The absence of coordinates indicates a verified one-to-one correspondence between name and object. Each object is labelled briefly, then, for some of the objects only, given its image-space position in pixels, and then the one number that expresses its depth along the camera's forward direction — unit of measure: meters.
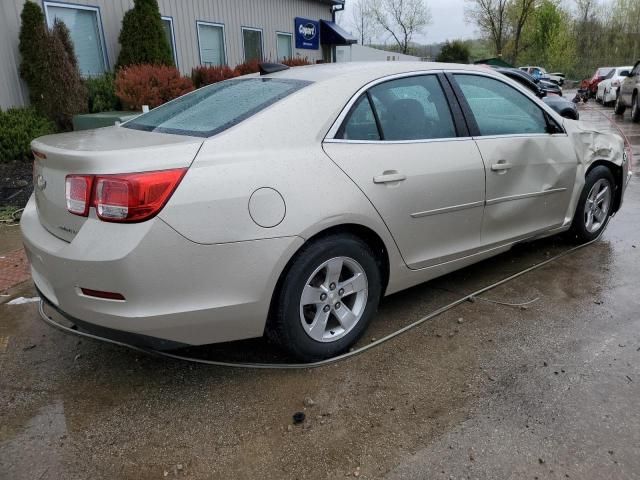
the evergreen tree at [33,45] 8.16
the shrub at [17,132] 7.91
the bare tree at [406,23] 53.69
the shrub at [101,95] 9.21
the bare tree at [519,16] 40.81
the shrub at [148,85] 8.68
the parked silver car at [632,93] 15.35
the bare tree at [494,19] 43.94
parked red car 26.68
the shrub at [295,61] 14.07
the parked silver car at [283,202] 2.33
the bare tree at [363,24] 55.41
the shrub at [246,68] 12.14
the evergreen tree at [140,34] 9.80
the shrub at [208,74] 11.26
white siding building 8.41
